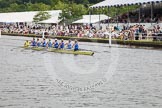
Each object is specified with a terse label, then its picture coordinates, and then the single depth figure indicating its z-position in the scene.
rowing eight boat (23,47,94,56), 49.57
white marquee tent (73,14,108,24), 98.34
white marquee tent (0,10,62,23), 119.39
